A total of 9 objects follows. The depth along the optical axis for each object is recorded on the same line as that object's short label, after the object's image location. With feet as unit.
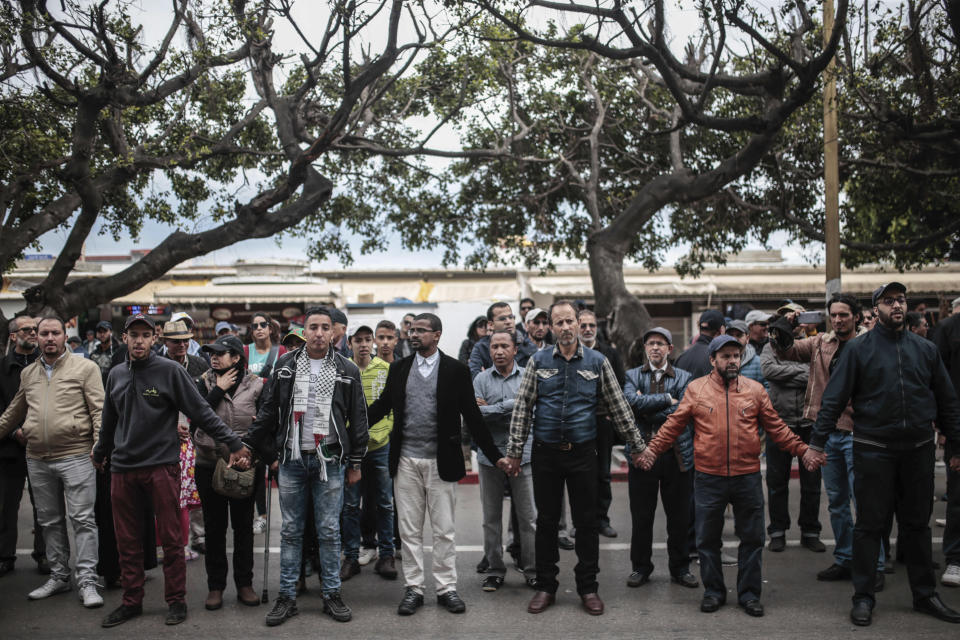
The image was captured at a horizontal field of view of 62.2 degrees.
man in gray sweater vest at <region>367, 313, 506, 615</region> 18.25
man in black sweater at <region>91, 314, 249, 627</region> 17.58
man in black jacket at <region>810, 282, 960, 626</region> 17.04
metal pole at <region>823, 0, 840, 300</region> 36.32
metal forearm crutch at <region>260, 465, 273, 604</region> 18.44
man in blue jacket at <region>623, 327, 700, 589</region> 19.98
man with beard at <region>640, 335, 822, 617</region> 17.74
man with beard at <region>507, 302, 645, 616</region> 18.08
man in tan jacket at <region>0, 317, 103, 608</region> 18.99
